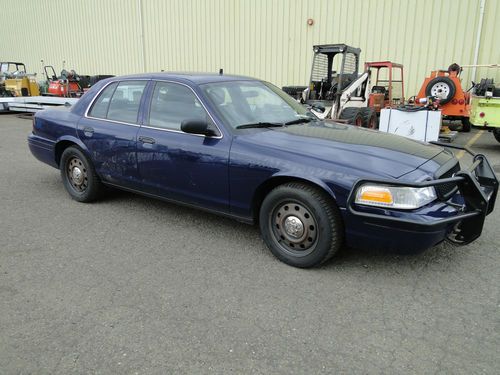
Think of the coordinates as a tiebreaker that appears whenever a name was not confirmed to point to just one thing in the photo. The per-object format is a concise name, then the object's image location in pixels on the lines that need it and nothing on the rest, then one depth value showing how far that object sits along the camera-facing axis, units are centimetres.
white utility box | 866
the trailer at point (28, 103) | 1445
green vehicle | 845
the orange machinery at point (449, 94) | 1037
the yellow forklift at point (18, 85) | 1681
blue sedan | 312
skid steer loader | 974
